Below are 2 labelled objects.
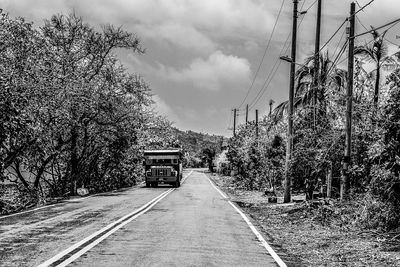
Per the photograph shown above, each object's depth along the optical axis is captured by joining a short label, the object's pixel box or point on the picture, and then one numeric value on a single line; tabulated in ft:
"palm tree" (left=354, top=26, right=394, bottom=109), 105.50
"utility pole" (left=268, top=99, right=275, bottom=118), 217.05
